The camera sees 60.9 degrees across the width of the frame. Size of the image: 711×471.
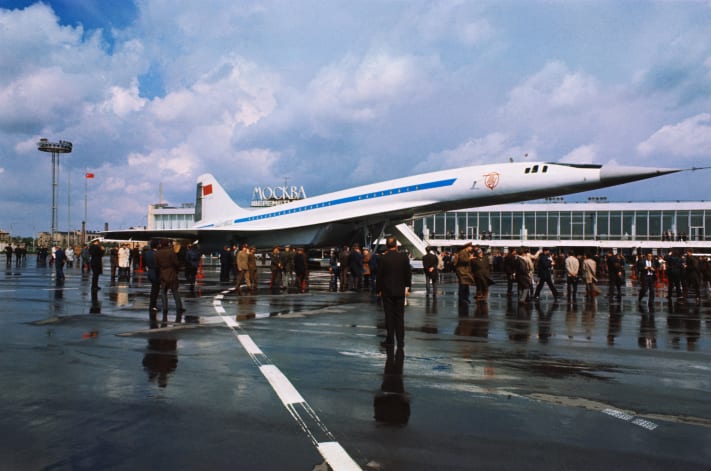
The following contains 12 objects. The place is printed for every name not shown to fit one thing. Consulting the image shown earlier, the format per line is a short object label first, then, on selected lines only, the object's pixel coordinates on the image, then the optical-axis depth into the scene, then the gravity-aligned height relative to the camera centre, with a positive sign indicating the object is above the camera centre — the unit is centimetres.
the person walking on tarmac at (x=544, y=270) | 1761 -46
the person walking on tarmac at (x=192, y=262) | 2108 -29
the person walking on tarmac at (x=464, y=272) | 1584 -47
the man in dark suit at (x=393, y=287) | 846 -48
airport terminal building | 5750 +298
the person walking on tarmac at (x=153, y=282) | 1214 -59
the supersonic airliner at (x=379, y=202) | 2427 +261
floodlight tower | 8262 +1452
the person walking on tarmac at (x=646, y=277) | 1736 -64
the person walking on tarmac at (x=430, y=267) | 1852 -39
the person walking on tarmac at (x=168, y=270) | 1202 -33
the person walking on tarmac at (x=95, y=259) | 1642 -16
